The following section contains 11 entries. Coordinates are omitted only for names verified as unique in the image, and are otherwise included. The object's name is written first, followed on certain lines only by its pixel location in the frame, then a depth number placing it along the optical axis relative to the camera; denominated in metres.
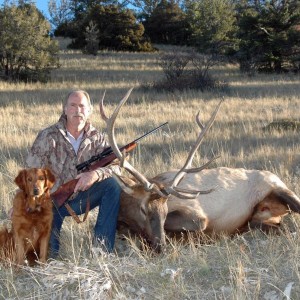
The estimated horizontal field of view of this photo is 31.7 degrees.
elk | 4.64
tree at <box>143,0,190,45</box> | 37.62
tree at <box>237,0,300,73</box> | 24.81
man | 4.75
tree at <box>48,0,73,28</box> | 51.56
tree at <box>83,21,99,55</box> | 29.41
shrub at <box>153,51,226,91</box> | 18.45
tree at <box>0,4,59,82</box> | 20.92
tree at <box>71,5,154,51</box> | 31.92
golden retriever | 4.20
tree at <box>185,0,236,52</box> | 30.55
